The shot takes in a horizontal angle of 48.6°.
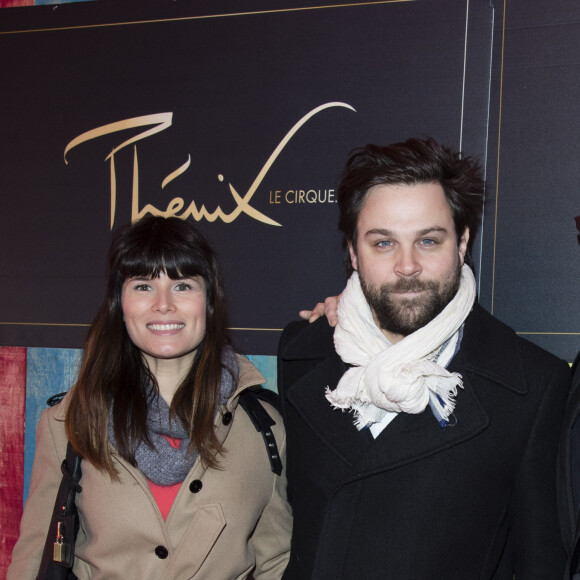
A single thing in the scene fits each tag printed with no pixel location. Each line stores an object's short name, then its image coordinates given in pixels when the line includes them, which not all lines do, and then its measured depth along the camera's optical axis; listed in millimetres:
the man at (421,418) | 1473
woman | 1619
